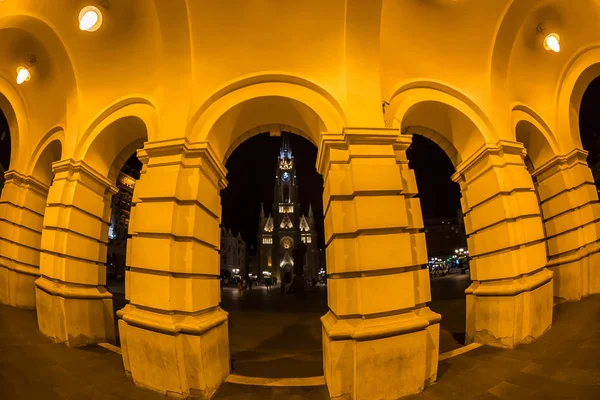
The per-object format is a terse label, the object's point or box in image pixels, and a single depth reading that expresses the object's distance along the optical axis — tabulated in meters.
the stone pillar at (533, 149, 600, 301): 6.96
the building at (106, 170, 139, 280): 35.81
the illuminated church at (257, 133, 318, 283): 76.31
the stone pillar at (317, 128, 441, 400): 4.19
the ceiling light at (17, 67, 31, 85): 6.28
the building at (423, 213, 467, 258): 69.25
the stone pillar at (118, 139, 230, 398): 4.47
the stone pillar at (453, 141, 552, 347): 5.54
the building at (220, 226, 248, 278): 76.63
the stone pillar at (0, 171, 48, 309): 8.19
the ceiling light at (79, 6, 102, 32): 4.75
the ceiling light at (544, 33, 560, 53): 6.19
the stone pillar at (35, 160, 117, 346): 6.36
